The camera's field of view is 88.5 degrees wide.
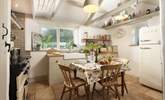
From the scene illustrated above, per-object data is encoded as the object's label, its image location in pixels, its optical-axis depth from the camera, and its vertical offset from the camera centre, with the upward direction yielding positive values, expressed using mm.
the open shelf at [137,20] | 2354 +948
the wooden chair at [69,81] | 1562 -616
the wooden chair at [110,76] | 1545 -503
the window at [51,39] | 2701 +403
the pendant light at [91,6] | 1785 +931
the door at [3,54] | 685 -31
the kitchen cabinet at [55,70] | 2399 -577
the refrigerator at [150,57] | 1994 -203
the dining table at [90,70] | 1479 -372
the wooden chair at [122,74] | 1825 -539
